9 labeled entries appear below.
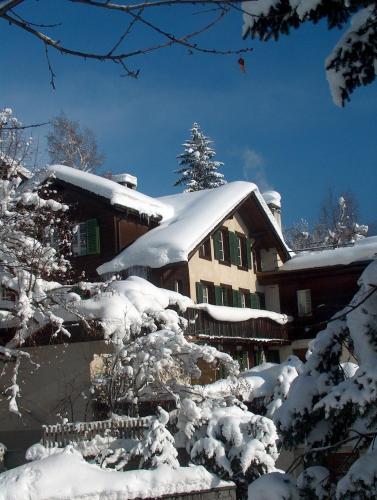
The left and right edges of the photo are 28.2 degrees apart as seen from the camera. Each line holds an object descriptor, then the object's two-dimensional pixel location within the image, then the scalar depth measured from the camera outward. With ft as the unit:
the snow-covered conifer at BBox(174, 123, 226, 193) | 177.99
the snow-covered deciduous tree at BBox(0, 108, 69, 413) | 59.26
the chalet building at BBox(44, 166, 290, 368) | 87.35
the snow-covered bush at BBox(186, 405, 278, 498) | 42.06
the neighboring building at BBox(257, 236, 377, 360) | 104.47
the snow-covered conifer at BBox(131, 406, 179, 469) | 41.31
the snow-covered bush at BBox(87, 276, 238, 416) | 57.26
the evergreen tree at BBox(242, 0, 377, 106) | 17.15
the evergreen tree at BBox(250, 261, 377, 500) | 19.12
